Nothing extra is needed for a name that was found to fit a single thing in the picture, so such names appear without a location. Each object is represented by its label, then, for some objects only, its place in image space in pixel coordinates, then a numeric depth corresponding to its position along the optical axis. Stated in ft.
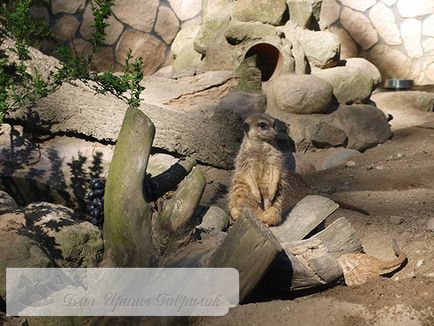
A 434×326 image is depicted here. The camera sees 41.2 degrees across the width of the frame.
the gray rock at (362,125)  14.17
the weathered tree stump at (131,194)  6.08
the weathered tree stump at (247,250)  5.58
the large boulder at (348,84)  15.34
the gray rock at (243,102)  13.50
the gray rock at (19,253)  6.04
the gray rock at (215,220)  7.93
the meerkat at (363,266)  6.40
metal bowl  18.65
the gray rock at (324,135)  14.06
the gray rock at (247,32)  15.12
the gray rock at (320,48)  15.76
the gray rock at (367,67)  16.15
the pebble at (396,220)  7.83
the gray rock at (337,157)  13.02
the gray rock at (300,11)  16.29
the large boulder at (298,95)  14.30
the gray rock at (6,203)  7.13
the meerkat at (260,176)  8.40
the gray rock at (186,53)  15.48
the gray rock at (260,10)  15.72
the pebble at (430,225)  7.34
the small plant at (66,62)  6.31
